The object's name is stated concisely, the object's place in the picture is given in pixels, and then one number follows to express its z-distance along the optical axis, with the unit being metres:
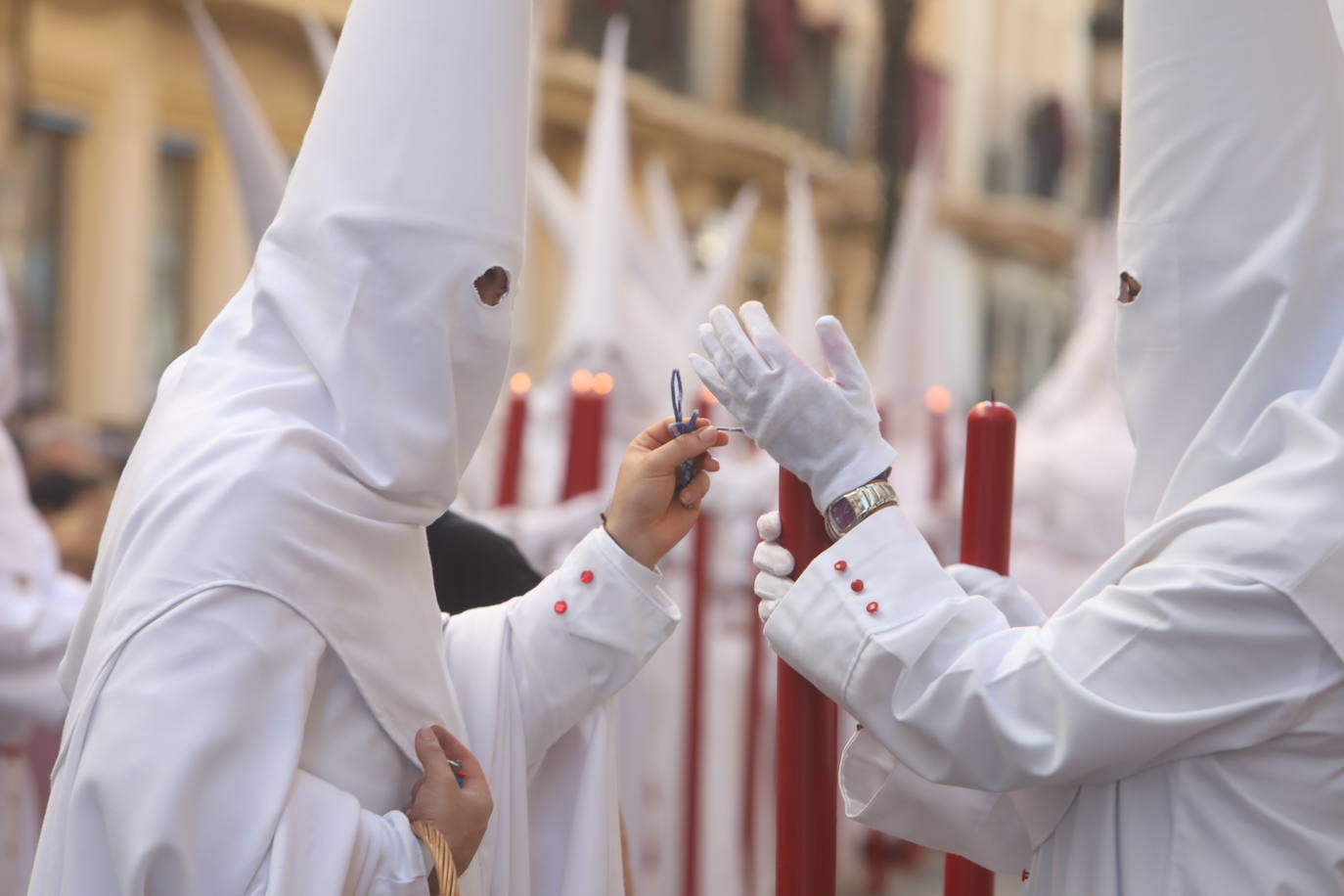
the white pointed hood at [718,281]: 12.49
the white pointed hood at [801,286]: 12.52
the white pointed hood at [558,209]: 12.52
